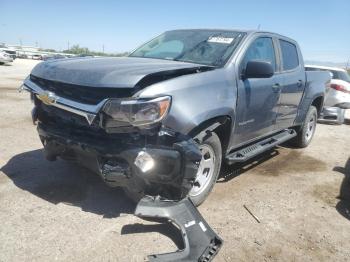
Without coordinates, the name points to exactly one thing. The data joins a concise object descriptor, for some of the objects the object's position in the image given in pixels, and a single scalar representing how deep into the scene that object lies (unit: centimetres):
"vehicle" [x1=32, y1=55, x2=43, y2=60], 4426
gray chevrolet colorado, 317
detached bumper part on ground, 300
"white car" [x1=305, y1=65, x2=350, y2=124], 1038
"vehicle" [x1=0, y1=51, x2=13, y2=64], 2708
